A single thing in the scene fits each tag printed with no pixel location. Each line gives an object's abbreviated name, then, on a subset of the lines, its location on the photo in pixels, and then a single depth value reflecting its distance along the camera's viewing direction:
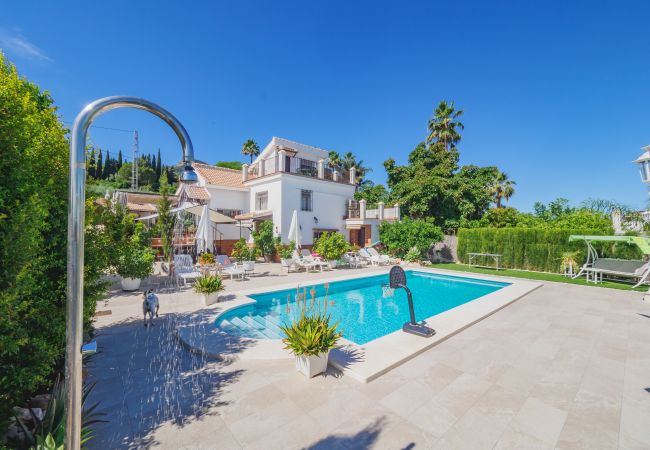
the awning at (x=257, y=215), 20.86
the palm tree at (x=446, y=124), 27.23
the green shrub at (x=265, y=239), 18.89
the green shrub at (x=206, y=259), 13.23
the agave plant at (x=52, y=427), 2.39
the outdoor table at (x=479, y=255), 17.05
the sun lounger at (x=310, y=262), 15.54
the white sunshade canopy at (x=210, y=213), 15.36
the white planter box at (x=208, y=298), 8.33
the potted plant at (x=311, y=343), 4.37
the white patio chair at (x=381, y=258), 18.71
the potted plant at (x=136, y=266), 6.31
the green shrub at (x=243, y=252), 15.59
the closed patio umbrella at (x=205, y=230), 14.06
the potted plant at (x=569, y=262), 14.29
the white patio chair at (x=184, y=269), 10.99
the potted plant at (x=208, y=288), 8.27
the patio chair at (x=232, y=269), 12.82
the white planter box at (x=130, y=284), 10.23
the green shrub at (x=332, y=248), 17.08
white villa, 21.00
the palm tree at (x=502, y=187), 35.84
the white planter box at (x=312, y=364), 4.37
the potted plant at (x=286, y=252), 15.21
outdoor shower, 1.62
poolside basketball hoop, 5.96
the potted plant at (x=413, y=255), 19.45
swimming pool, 7.60
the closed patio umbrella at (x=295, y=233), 18.45
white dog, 6.76
